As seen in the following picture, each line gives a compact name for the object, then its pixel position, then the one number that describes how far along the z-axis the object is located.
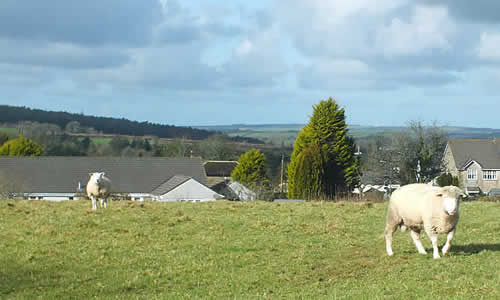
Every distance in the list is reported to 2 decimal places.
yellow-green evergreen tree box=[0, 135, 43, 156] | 99.54
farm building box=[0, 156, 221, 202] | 69.44
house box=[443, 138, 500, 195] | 98.81
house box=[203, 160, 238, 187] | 114.50
